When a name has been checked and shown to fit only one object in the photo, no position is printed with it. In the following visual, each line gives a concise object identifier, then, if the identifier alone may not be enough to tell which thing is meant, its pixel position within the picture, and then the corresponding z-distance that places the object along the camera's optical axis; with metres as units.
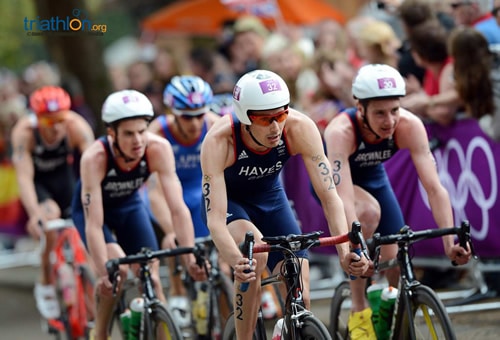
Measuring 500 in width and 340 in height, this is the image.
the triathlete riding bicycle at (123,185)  16.31
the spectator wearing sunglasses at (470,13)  20.91
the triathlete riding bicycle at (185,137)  18.86
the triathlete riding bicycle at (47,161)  21.22
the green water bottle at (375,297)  15.10
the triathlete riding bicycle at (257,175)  12.95
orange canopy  39.91
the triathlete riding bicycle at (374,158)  14.77
